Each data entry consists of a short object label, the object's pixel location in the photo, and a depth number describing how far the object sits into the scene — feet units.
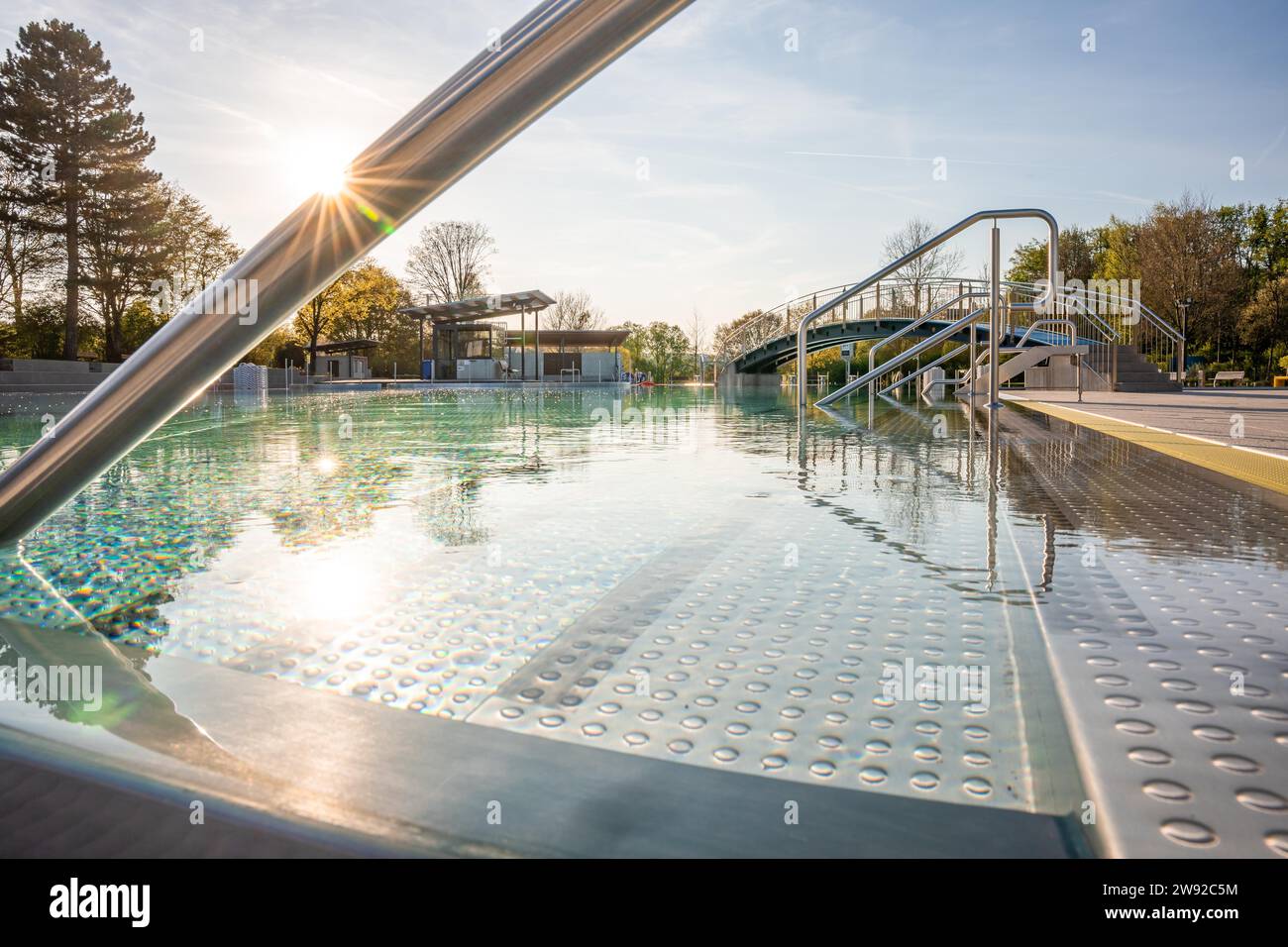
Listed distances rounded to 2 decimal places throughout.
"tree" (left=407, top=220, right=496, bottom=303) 164.14
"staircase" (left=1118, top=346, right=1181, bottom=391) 61.31
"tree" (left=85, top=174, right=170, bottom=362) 98.78
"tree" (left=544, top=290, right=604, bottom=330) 201.67
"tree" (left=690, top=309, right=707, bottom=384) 193.67
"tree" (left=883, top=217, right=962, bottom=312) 123.34
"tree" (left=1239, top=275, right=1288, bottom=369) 142.00
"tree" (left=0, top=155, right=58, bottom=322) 94.53
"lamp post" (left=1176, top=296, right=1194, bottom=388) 136.98
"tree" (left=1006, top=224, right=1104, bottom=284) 208.64
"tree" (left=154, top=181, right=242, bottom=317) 107.86
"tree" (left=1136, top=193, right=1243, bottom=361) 144.77
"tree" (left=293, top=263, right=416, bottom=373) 148.56
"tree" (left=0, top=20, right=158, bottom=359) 92.99
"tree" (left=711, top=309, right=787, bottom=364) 104.42
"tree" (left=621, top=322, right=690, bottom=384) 160.97
